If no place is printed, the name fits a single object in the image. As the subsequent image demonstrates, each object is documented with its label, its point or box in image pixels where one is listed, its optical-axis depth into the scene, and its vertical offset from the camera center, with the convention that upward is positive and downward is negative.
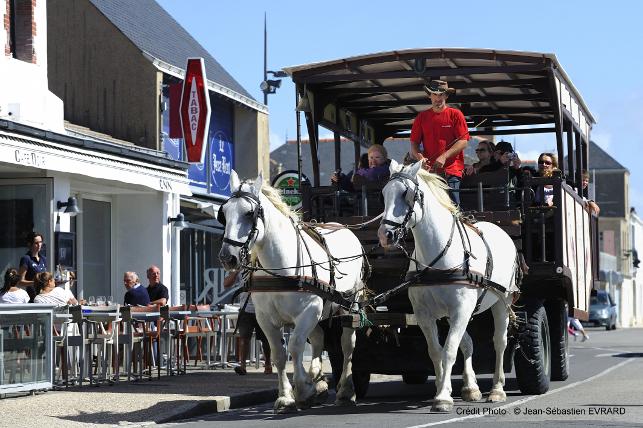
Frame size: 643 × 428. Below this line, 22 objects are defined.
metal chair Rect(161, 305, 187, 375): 17.44 -0.77
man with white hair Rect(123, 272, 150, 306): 18.98 -0.25
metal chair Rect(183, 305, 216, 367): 19.32 -0.81
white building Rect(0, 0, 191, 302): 19.89 +1.61
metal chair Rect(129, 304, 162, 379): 17.45 -0.75
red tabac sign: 26.44 +3.30
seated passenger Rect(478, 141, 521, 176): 15.28 +1.28
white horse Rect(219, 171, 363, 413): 12.16 +0.10
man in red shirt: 14.19 +1.48
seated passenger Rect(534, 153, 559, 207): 14.58 +1.14
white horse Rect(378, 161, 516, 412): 12.23 +0.17
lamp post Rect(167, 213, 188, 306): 25.66 +0.51
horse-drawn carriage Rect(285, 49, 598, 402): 14.15 +0.63
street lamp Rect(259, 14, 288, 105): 30.18 +4.44
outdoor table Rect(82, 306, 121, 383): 16.36 -0.54
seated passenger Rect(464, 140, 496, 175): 15.42 +1.38
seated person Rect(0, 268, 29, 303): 15.68 -0.16
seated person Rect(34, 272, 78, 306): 16.48 -0.17
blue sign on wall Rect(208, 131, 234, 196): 30.64 +2.70
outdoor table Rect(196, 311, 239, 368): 19.37 -0.78
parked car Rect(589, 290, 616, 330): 55.22 -1.75
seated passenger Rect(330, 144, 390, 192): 14.74 +1.17
